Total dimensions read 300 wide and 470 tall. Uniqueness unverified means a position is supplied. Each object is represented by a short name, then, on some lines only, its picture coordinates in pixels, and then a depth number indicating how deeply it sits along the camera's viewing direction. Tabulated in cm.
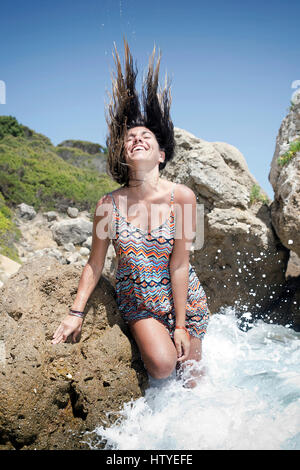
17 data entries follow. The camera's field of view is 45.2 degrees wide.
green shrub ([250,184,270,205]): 550
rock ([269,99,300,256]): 481
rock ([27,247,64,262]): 959
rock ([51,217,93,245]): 1160
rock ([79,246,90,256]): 1086
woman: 261
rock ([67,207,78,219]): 1504
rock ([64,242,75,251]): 1120
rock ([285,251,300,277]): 631
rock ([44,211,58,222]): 1392
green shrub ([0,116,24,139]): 2700
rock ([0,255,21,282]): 593
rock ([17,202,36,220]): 1339
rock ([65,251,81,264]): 965
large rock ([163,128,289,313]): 525
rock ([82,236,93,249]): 1127
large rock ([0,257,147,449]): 215
